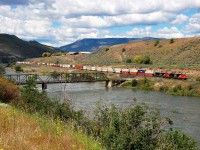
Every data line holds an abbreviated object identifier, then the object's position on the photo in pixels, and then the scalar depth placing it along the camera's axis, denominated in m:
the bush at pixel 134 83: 95.12
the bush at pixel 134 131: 14.59
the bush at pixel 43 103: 25.50
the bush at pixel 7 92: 28.33
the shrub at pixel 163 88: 84.12
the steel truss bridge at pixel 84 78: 94.10
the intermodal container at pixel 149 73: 104.57
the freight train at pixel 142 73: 98.01
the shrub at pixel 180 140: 19.98
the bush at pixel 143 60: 156.50
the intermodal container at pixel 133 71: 112.04
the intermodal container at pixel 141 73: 107.65
